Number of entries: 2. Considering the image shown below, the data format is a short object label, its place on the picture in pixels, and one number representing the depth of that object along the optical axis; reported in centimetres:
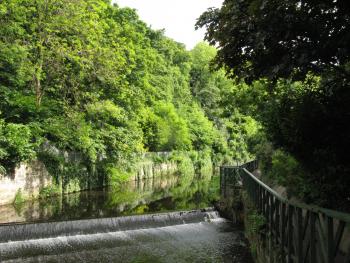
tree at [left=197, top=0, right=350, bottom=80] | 600
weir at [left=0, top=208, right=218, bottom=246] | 1298
